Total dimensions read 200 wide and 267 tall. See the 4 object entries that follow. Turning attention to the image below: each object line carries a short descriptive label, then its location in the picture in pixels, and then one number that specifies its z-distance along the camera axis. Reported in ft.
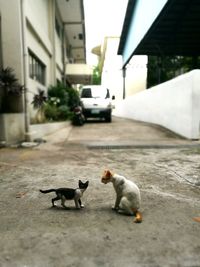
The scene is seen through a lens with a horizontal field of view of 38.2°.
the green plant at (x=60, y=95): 46.88
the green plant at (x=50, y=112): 39.47
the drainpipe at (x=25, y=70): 27.07
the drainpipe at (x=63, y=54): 68.92
